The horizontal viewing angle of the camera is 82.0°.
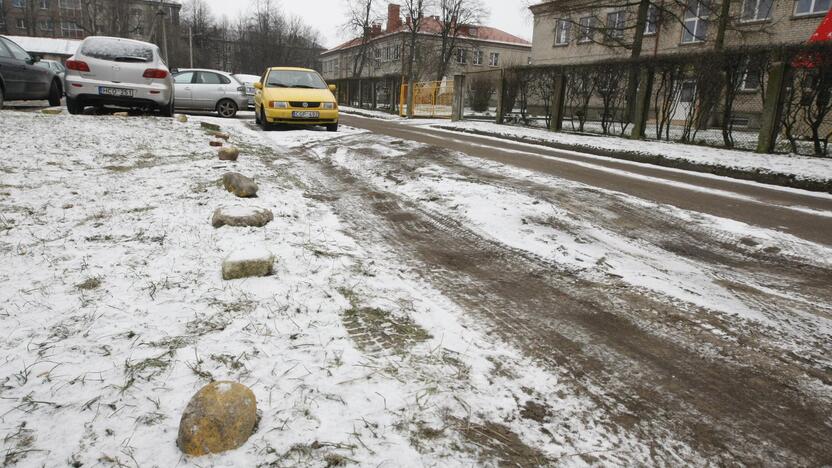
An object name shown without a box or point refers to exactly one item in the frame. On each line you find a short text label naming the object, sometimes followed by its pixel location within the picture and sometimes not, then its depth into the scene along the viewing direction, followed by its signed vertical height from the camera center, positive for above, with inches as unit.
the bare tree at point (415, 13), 1406.3 +356.0
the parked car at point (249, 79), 817.9 +82.0
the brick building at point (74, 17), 2282.2 +516.1
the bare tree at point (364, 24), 1667.1 +370.3
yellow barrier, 892.6 +68.9
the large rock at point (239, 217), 139.6 -26.9
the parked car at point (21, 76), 413.7 +29.7
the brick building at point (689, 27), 764.0 +229.1
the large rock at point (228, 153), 251.0 -15.9
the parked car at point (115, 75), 383.6 +32.3
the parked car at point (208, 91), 580.7 +36.5
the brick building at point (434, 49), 1796.3 +375.5
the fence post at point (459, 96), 781.1 +66.0
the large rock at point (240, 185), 172.7 -22.1
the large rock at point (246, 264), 105.7 -30.7
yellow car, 446.9 +23.9
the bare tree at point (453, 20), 1578.5 +394.5
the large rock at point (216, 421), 57.3 -35.8
